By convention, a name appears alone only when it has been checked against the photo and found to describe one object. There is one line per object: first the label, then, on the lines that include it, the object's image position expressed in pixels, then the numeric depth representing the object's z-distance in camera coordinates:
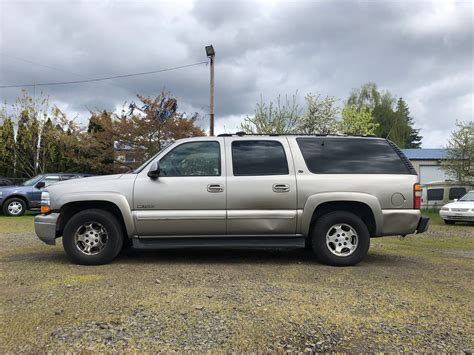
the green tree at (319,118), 25.20
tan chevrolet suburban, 5.99
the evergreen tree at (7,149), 23.70
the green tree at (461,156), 22.31
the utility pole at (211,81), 17.19
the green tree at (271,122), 23.98
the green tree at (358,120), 39.28
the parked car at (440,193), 19.92
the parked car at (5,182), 17.22
